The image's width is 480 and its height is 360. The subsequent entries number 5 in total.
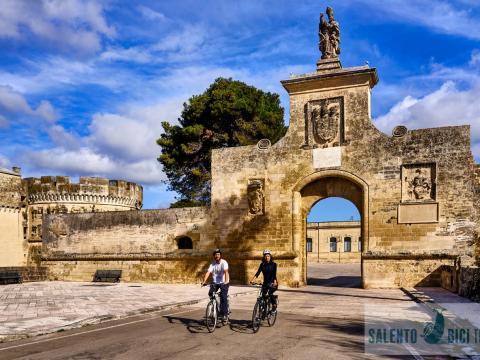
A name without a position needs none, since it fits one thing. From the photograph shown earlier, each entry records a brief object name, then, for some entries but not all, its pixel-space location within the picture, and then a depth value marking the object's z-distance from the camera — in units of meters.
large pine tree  33.91
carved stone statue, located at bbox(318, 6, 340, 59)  21.42
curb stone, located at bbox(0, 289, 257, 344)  9.26
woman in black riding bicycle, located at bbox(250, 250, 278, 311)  10.36
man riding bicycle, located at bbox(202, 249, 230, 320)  10.47
